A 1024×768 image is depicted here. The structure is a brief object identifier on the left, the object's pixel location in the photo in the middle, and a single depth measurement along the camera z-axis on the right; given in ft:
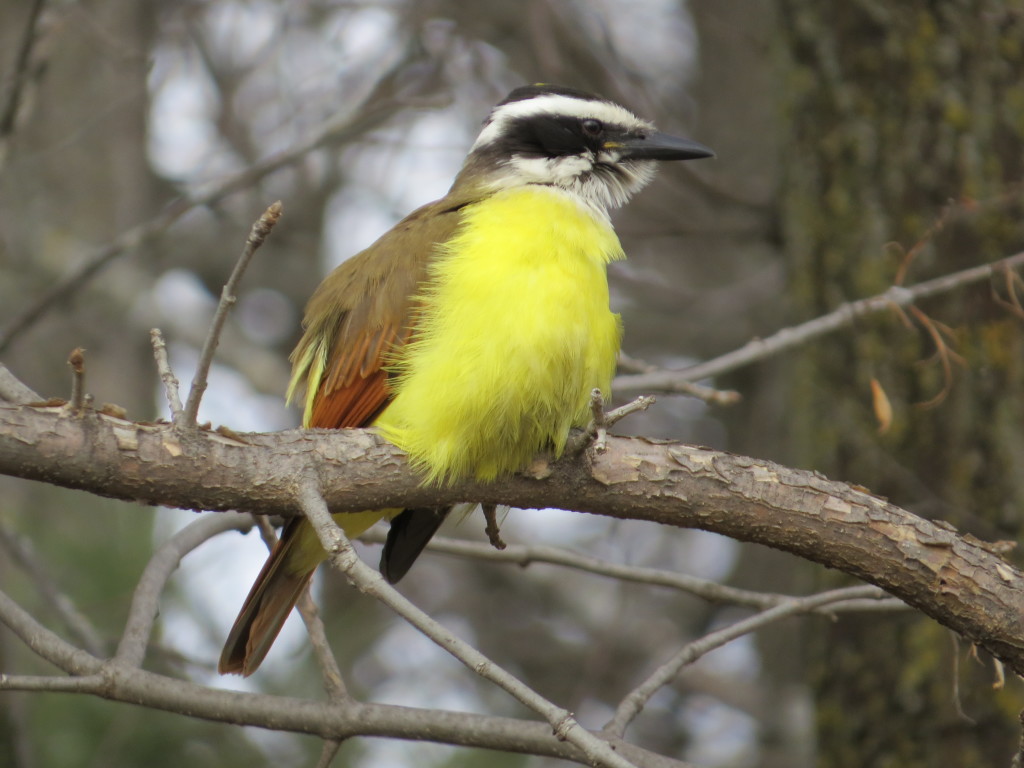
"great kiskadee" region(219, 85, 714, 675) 22.29
